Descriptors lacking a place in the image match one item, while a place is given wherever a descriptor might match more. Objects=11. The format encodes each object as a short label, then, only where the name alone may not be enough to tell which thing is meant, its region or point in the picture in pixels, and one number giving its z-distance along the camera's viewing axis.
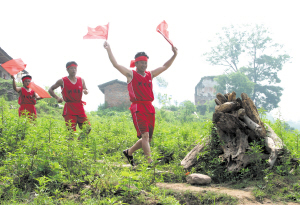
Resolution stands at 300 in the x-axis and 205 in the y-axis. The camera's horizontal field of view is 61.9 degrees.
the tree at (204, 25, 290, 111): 37.00
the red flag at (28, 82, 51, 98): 7.46
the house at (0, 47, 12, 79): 20.19
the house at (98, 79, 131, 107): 28.52
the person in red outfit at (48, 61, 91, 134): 6.16
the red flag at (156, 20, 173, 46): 5.34
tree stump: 4.78
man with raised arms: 4.83
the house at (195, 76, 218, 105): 37.56
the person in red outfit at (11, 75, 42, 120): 8.14
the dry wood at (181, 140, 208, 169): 5.25
